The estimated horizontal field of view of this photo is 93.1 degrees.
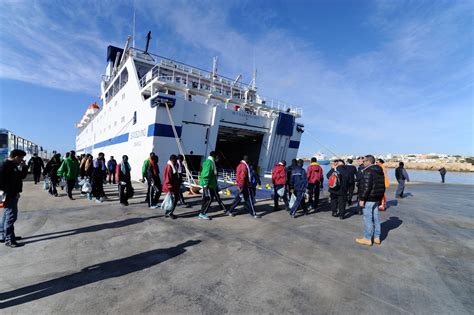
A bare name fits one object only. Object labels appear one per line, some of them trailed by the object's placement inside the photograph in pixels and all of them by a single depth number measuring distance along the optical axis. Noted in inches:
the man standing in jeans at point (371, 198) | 171.3
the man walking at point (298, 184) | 255.0
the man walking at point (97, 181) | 293.0
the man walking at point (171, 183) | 227.1
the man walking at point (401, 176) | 397.7
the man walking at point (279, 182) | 266.8
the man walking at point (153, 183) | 254.1
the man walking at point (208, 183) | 228.4
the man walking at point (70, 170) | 289.4
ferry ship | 448.5
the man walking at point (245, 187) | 244.3
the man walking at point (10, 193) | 147.6
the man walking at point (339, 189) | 251.6
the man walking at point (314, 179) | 292.4
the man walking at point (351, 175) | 285.4
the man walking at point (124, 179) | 265.4
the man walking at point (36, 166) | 441.4
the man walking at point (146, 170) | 263.9
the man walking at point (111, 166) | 428.8
